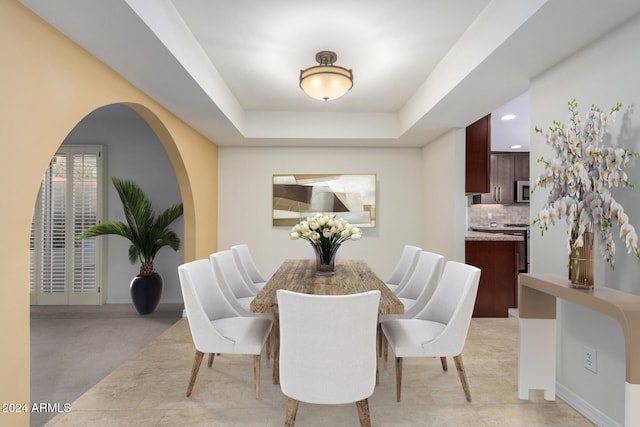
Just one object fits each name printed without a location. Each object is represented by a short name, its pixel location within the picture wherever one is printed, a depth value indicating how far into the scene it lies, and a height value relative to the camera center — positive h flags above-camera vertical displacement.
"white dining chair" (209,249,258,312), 2.96 -0.57
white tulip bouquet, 2.82 -0.14
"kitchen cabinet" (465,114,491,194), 4.28 +0.74
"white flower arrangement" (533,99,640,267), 1.73 +0.20
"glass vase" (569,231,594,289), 1.82 -0.25
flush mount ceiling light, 2.65 +1.05
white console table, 2.27 -0.77
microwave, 7.33 +0.54
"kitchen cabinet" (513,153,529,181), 7.38 +1.09
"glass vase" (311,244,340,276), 2.93 -0.36
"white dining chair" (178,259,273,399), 2.18 -0.76
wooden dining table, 1.95 -0.49
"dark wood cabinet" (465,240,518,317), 4.18 -0.67
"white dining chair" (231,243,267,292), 3.60 -0.56
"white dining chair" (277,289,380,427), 1.61 -0.62
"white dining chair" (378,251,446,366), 2.82 -0.60
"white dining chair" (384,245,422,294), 3.49 -0.55
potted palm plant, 4.18 -0.27
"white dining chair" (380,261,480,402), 2.15 -0.75
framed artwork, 5.24 +0.29
